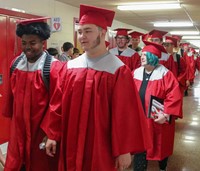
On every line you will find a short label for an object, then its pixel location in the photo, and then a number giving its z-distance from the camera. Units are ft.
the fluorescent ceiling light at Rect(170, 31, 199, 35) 45.54
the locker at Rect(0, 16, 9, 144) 14.59
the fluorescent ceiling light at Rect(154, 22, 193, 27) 34.26
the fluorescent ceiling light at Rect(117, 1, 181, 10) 21.46
